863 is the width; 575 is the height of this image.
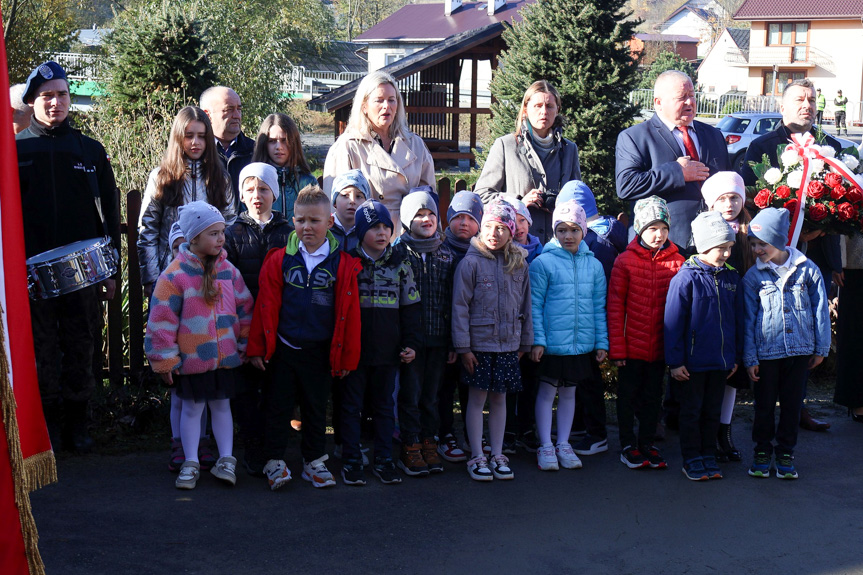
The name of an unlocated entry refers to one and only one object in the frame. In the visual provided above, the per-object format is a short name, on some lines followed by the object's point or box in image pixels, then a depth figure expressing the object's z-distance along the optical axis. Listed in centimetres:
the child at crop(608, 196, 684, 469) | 532
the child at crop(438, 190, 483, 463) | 537
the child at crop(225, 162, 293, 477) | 510
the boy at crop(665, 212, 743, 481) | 518
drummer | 500
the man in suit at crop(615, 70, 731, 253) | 580
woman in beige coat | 566
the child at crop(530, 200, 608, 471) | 534
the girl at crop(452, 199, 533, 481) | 517
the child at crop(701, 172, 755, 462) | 551
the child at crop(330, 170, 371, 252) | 521
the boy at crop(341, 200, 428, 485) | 501
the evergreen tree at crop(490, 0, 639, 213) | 1487
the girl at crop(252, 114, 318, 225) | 552
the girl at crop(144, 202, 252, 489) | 479
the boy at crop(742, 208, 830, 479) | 528
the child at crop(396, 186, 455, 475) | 517
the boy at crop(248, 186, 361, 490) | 487
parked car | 2491
